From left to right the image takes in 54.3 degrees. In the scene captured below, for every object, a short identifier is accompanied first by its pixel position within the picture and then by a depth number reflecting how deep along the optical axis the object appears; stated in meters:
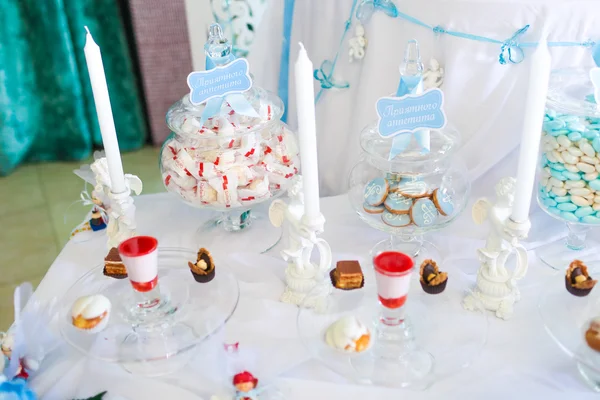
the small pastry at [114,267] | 0.95
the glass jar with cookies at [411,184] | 1.01
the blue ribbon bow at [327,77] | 1.50
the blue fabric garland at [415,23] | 1.08
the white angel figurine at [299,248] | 0.95
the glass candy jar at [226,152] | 1.08
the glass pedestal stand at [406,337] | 0.82
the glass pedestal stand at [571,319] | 0.80
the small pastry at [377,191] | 1.03
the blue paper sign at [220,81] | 1.04
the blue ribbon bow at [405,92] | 0.96
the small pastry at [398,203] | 1.02
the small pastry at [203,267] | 0.97
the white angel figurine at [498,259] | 0.91
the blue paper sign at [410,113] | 0.90
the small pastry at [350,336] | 0.81
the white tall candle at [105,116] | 0.90
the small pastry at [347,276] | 0.89
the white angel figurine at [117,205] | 1.05
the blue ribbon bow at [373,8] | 1.24
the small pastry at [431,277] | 0.90
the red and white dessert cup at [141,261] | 0.82
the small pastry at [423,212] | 1.02
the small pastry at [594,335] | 0.79
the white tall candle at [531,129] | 0.72
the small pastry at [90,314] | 0.86
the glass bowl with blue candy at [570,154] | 0.96
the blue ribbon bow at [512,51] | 1.09
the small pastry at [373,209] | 1.05
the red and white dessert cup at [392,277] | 0.76
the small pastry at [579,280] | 0.86
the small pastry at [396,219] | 1.03
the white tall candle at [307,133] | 0.76
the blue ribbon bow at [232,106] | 1.07
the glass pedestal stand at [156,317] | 0.86
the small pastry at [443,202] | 1.02
